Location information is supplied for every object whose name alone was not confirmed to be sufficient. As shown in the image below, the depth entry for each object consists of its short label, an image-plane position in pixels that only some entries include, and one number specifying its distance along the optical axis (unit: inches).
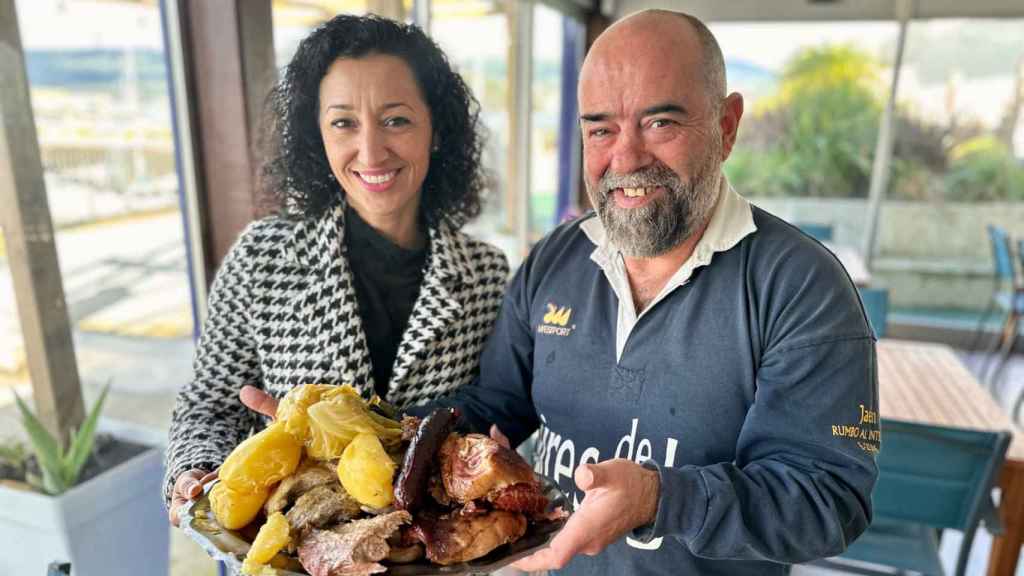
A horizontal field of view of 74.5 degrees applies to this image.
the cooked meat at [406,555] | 33.9
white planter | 63.7
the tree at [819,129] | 223.3
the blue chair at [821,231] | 200.8
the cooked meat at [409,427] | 39.9
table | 86.4
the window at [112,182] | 69.7
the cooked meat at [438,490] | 36.8
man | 40.8
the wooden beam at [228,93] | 71.7
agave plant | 66.3
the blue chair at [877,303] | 126.3
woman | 52.4
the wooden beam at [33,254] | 62.7
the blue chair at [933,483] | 74.9
